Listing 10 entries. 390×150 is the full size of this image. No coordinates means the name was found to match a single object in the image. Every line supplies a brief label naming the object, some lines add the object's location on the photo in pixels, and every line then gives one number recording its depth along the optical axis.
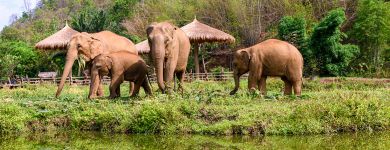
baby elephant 14.55
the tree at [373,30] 32.03
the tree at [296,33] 31.86
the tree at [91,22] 41.25
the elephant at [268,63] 15.84
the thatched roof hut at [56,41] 30.72
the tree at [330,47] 29.69
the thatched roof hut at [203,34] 29.83
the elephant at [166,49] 14.23
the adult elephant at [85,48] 15.23
